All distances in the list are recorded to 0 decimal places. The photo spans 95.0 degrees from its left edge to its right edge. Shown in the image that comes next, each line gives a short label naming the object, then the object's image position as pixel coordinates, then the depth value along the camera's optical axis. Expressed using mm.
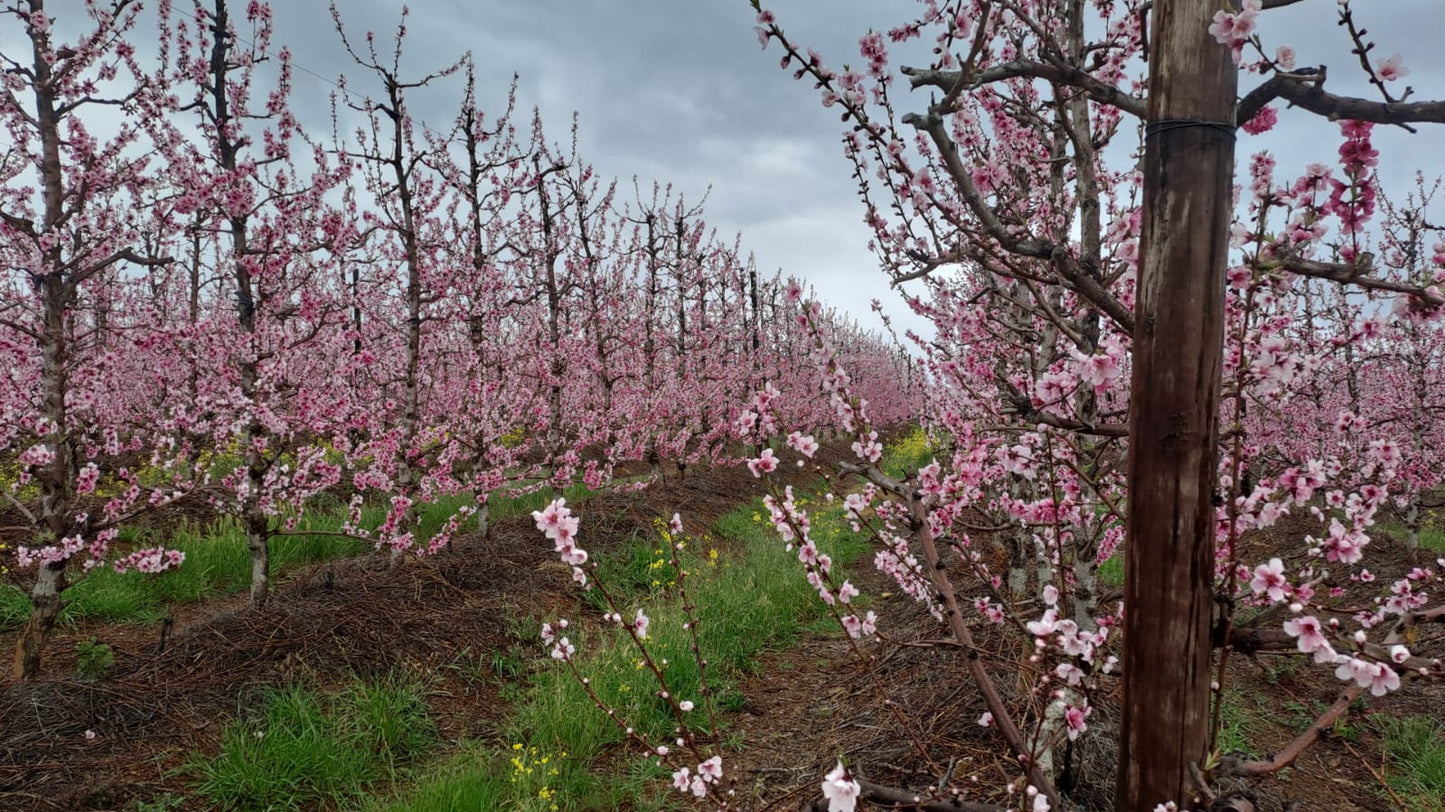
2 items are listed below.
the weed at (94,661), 4785
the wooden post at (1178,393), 1467
